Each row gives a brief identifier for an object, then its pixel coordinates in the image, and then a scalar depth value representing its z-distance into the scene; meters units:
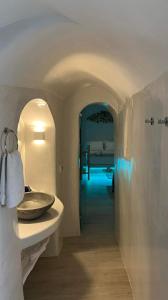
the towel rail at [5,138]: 1.72
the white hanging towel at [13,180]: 1.67
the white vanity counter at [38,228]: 2.17
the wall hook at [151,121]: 1.68
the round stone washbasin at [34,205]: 2.44
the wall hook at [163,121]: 1.39
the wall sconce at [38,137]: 3.23
